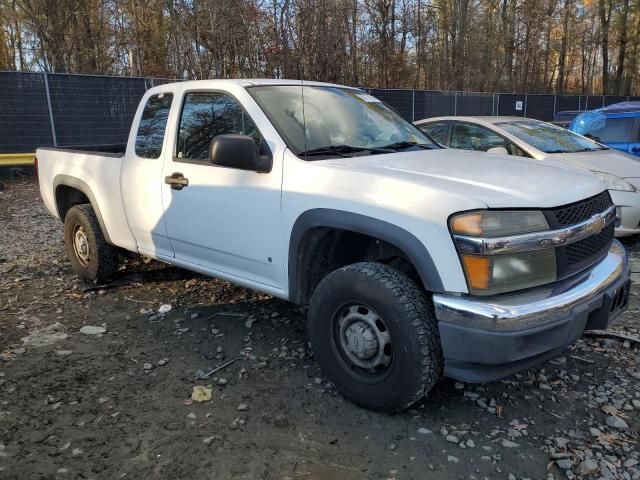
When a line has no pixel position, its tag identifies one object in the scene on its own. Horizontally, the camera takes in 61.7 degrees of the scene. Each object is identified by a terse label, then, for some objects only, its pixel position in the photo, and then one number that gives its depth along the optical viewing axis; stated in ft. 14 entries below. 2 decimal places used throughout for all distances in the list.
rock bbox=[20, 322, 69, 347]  13.00
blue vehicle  27.63
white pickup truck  8.39
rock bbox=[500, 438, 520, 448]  8.75
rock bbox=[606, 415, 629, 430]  9.18
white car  19.24
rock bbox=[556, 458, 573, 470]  8.19
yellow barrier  38.37
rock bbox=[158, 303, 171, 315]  14.96
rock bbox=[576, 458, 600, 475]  8.07
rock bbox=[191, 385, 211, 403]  10.36
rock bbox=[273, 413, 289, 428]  9.48
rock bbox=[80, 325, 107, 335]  13.67
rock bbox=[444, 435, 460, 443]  8.92
